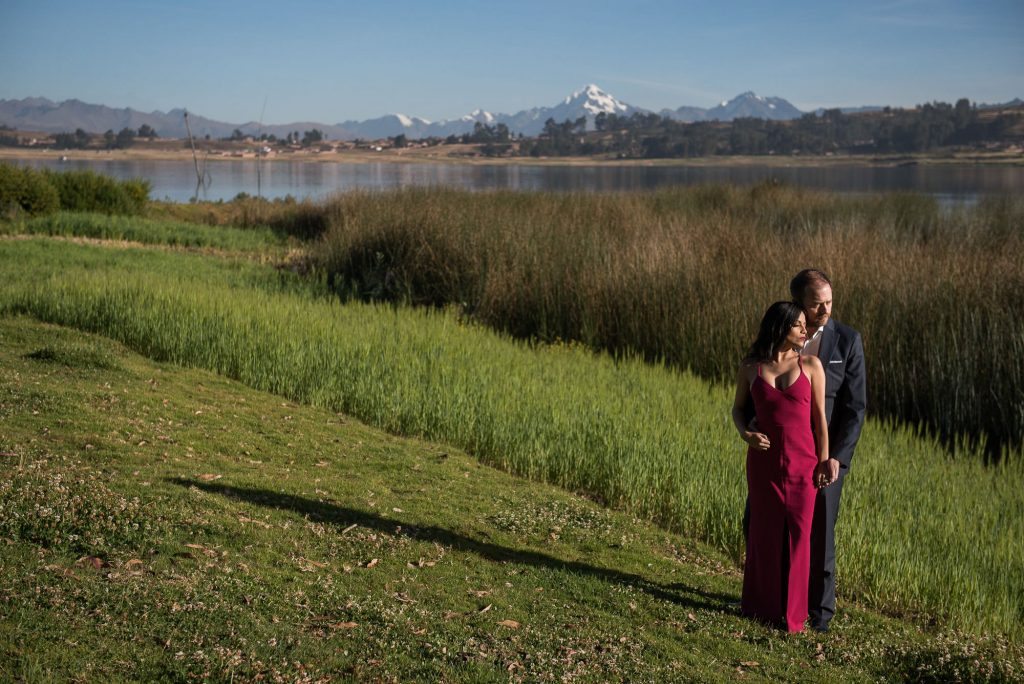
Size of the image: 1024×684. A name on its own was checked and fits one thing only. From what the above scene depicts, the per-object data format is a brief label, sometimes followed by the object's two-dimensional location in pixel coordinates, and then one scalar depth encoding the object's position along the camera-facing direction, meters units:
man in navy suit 5.67
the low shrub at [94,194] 31.14
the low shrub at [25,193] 26.55
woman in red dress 5.56
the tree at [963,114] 107.79
